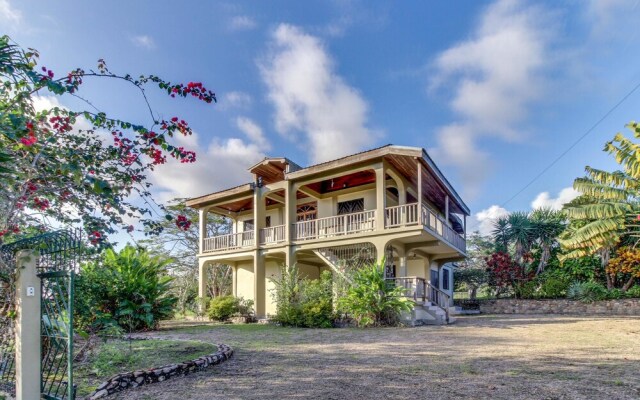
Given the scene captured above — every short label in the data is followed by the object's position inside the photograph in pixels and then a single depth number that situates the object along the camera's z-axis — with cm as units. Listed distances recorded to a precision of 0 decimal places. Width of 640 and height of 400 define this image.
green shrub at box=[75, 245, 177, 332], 1092
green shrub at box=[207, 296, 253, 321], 1644
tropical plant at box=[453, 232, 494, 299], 2670
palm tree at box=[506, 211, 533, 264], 2316
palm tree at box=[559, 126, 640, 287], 1485
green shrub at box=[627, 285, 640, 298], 1852
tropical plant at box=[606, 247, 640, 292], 1758
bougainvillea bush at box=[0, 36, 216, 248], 423
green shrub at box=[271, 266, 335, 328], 1262
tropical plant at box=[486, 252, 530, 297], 2209
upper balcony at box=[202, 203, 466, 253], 1360
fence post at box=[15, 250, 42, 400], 439
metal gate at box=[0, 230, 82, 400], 445
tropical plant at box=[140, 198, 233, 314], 2595
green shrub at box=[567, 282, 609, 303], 1909
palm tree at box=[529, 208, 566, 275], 2239
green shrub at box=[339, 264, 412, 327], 1212
